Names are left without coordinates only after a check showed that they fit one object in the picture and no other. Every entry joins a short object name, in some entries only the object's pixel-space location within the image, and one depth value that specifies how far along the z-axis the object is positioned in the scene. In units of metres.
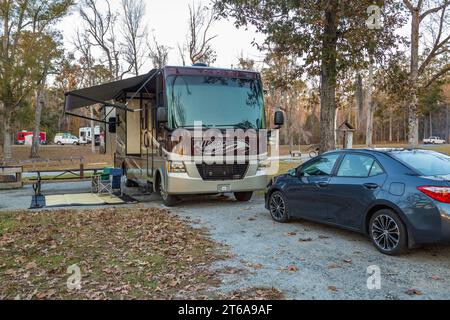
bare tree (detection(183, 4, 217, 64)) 36.12
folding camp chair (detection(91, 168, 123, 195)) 12.33
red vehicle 62.38
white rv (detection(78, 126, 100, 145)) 61.62
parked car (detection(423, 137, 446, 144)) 77.31
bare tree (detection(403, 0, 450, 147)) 16.17
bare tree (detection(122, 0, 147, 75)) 37.91
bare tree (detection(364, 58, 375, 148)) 34.96
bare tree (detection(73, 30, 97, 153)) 40.28
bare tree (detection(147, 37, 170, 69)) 39.28
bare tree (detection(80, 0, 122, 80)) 37.78
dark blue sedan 5.11
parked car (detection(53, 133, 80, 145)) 61.09
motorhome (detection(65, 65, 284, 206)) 9.28
